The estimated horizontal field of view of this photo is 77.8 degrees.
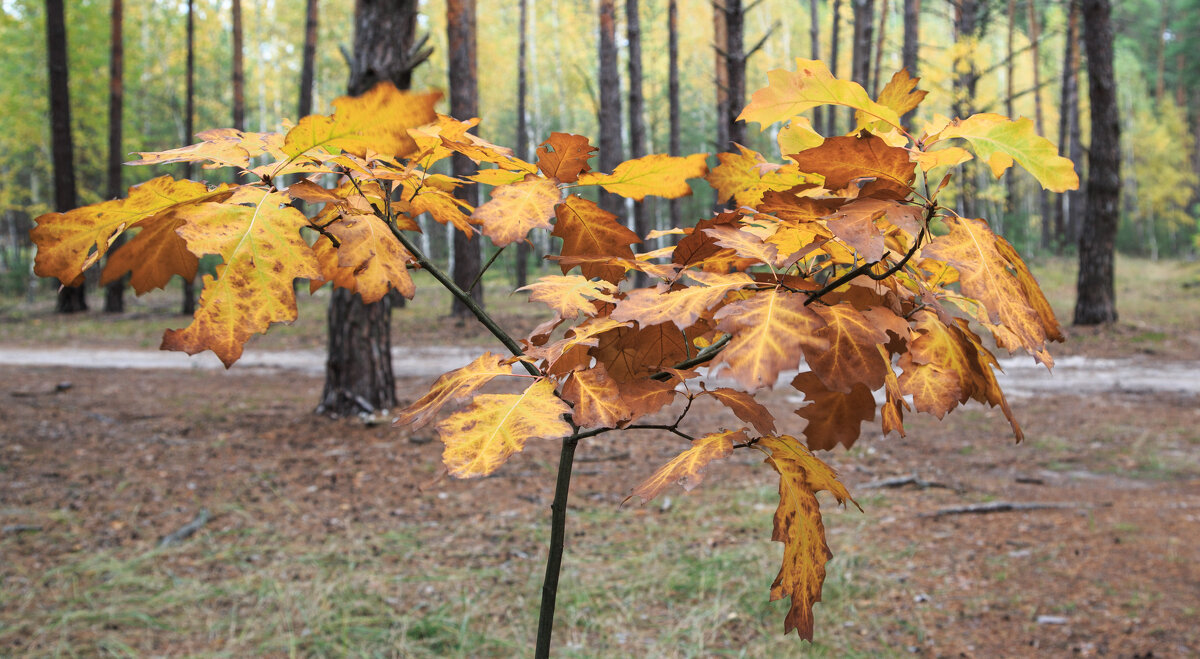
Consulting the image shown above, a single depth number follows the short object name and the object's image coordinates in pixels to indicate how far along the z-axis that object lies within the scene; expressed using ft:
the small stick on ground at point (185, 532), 10.48
